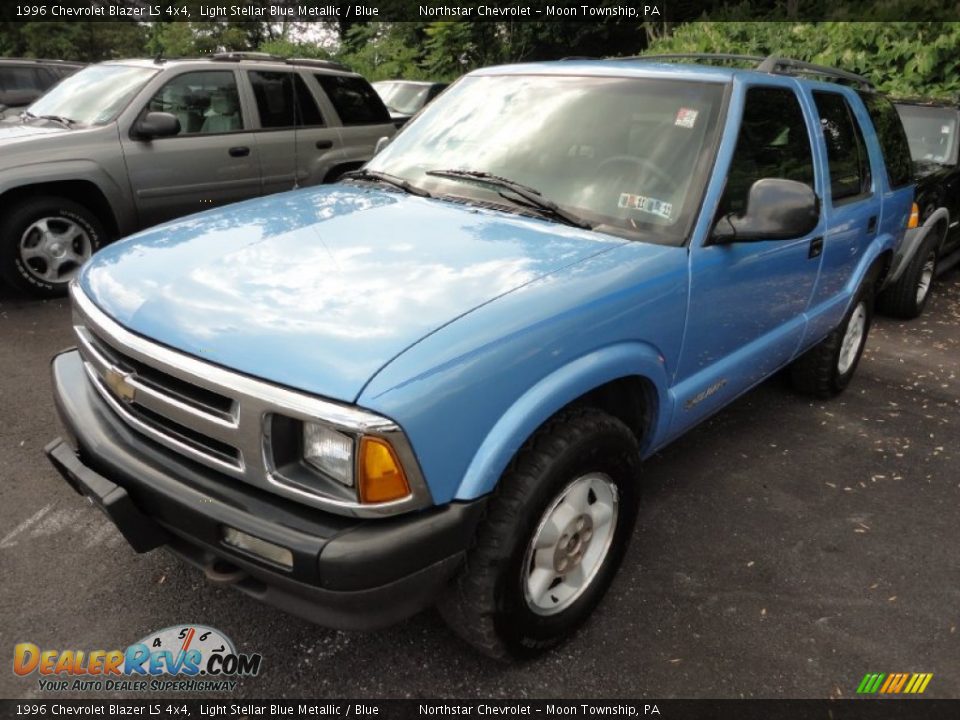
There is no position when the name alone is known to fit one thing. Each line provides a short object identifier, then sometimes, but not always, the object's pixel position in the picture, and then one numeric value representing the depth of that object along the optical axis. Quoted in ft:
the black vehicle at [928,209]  19.44
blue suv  6.01
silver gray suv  17.87
